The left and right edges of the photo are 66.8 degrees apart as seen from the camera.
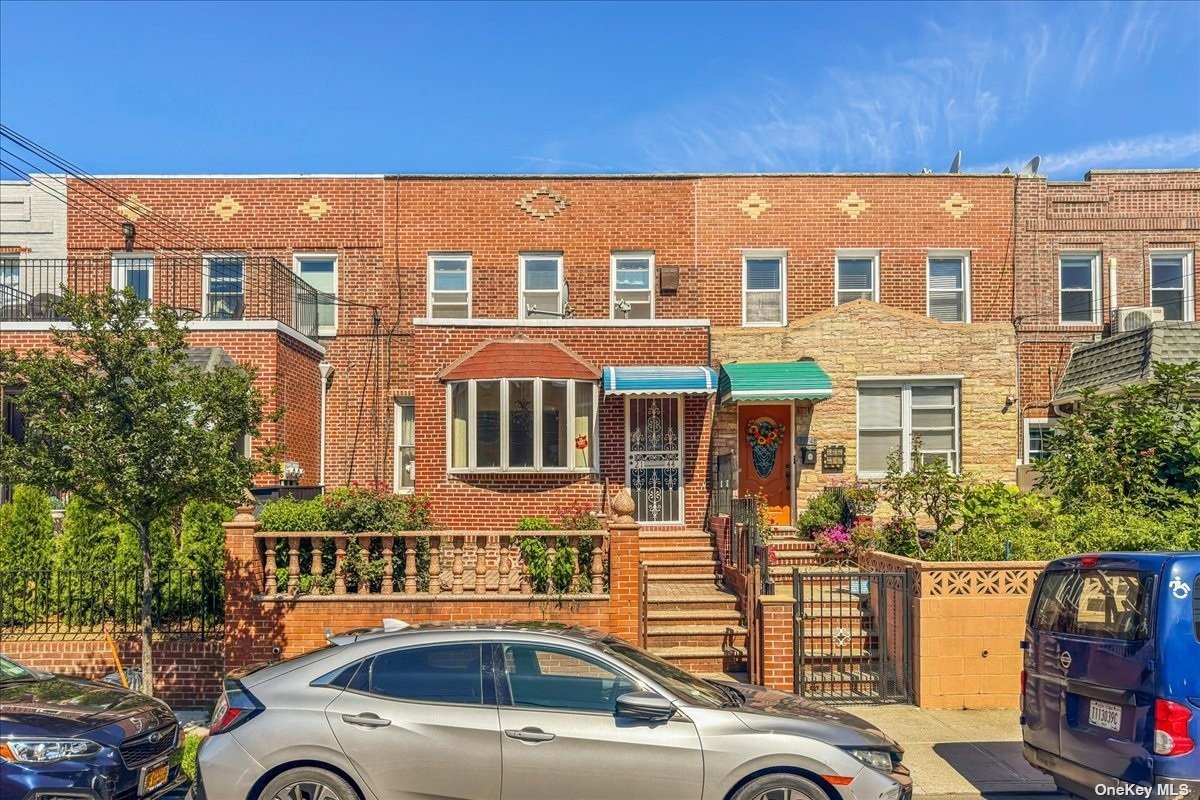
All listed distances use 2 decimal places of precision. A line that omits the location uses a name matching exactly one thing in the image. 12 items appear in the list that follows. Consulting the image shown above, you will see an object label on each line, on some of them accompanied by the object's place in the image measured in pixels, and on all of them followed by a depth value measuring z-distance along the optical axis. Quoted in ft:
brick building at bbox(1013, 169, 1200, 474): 55.83
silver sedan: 18.58
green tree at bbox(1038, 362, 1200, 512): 38.37
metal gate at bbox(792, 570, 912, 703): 32.37
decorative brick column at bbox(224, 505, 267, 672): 32.83
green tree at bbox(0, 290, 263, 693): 27.53
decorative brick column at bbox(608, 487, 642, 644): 33.63
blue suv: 19.51
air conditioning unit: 53.88
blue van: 18.28
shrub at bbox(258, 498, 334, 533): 35.27
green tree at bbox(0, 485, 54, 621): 35.37
